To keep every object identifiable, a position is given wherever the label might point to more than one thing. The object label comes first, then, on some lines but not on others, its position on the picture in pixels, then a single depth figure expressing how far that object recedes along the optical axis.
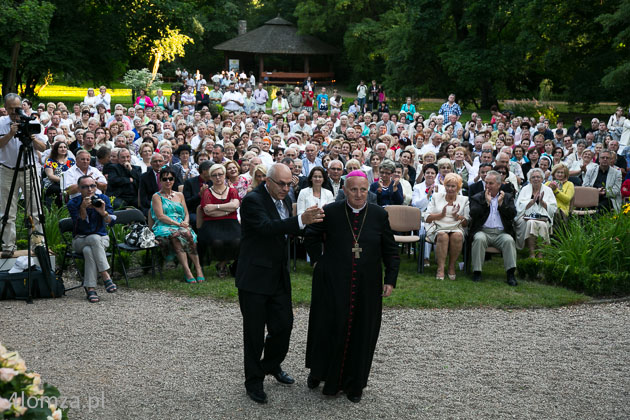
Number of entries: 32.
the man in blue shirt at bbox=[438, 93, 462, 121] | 21.84
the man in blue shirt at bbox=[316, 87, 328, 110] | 29.64
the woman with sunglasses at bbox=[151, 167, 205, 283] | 9.38
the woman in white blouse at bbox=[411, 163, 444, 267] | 10.89
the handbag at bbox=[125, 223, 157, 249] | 9.20
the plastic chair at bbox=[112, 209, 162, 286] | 9.16
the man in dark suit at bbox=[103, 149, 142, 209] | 10.95
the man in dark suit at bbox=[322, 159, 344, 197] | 10.34
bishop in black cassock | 5.72
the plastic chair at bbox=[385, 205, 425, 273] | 10.37
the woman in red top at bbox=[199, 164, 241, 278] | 9.43
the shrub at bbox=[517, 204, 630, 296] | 9.20
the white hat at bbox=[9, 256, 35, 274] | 8.37
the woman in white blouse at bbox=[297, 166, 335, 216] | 9.77
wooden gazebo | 49.06
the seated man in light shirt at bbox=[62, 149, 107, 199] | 9.77
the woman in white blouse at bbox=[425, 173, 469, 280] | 9.87
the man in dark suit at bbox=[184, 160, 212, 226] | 10.34
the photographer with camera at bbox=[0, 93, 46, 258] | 8.10
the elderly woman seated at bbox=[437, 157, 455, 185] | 10.90
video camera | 7.93
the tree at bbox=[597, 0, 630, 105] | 22.75
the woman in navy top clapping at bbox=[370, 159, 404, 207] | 10.77
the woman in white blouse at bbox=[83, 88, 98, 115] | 22.38
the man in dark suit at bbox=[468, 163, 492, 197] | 10.72
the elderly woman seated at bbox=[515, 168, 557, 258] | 10.55
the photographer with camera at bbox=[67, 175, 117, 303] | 8.50
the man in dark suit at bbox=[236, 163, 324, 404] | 5.66
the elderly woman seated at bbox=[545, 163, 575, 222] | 11.36
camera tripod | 8.04
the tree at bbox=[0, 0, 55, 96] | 27.80
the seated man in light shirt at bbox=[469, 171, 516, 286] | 9.77
